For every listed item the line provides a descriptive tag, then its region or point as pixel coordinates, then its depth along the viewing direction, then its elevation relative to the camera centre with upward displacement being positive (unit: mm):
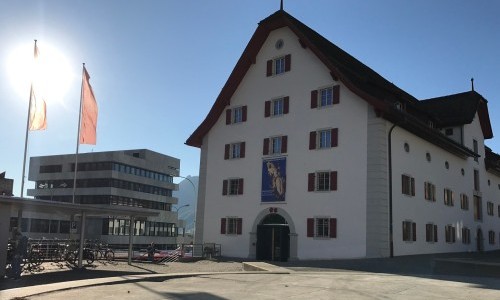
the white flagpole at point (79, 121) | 34438 +7010
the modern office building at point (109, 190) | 87562 +6683
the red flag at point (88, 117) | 34375 +7212
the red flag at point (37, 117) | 31969 +6664
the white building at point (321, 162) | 31281 +4818
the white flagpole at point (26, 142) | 29891 +4932
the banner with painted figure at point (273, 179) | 35188 +3554
